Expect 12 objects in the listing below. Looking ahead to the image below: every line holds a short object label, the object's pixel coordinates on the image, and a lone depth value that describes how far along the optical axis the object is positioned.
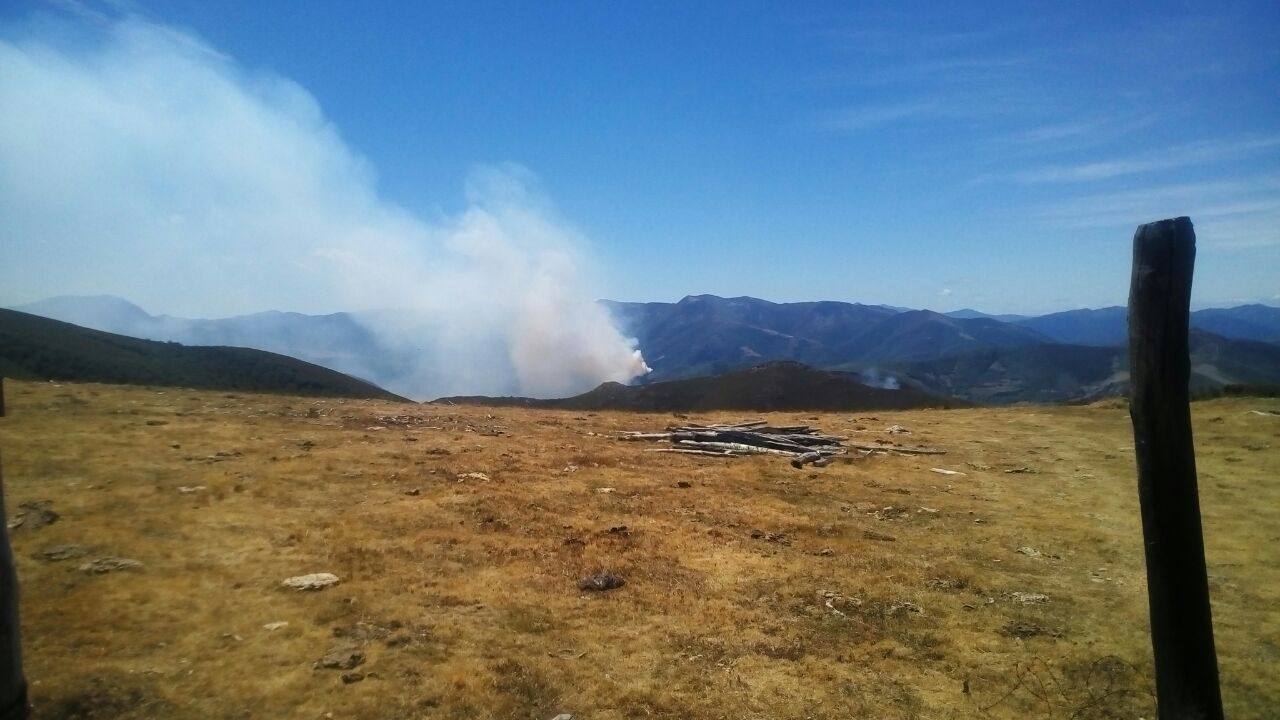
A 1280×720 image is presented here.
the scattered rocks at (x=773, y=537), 9.87
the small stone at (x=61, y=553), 7.32
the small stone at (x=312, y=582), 7.30
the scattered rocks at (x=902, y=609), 7.25
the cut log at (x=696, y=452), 16.98
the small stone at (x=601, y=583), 7.82
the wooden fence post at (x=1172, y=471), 3.65
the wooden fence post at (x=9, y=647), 4.29
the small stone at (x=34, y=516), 8.07
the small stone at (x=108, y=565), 7.19
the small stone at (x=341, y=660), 5.70
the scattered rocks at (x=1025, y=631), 6.64
